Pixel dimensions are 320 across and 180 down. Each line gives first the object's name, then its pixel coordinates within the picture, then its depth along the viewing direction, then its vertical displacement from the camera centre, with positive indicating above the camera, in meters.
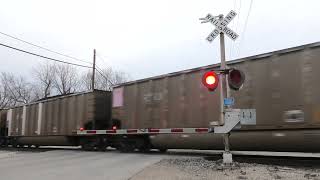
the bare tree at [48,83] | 62.06 +7.85
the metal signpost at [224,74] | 9.83 +1.48
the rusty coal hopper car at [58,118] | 19.22 +0.73
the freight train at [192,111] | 10.91 +0.77
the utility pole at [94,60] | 37.78 +7.12
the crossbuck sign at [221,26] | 10.07 +2.78
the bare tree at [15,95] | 66.31 +6.45
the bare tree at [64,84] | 60.59 +7.47
